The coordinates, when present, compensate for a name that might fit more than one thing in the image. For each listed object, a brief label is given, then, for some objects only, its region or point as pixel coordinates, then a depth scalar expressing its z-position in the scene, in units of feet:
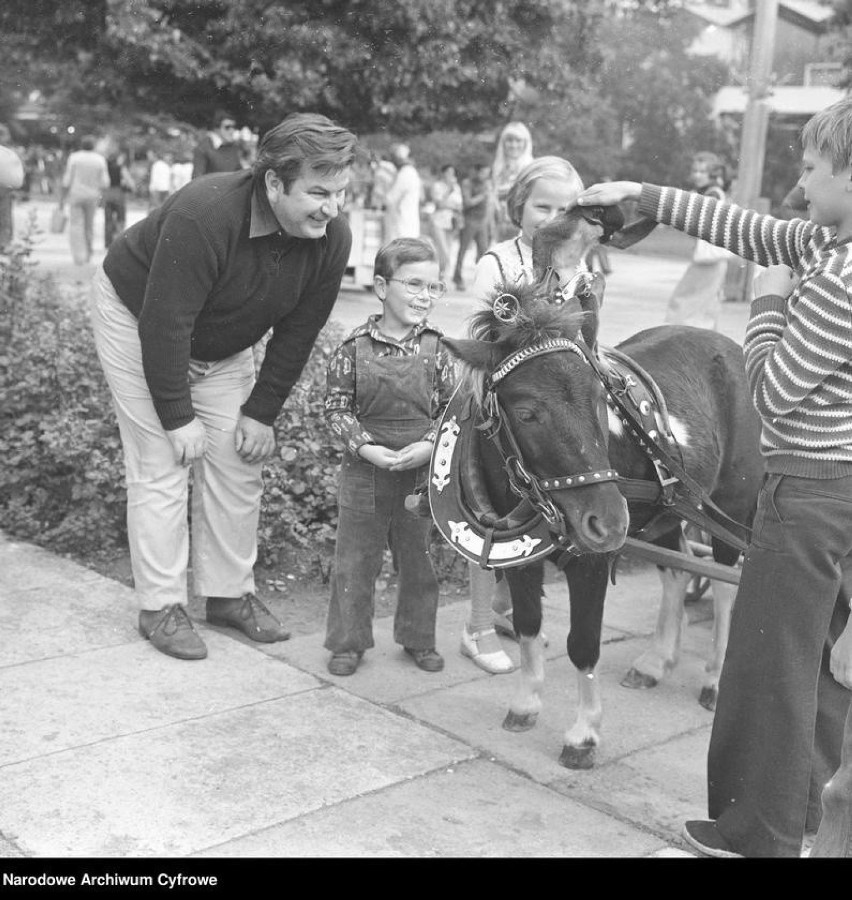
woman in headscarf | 37.52
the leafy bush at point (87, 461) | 19.36
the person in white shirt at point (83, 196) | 58.75
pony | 11.34
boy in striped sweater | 9.55
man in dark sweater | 14.30
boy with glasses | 14.66
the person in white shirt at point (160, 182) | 86.94
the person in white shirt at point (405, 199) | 50.55
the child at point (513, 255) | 14.83
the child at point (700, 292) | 32.89
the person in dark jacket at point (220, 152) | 41.04
